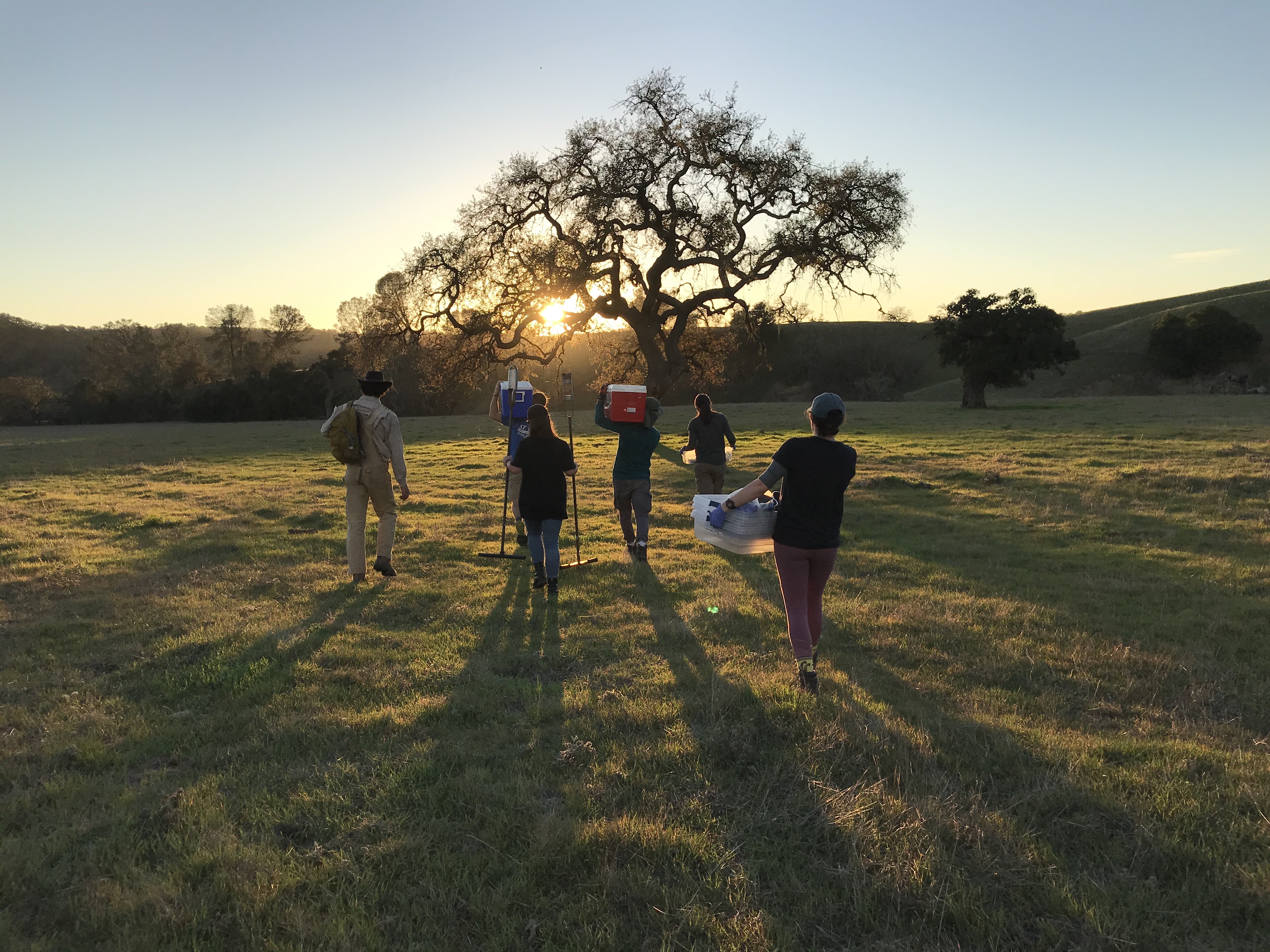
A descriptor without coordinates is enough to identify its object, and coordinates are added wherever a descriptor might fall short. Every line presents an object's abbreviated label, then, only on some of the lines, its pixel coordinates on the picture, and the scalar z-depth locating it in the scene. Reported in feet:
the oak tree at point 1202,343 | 201.05
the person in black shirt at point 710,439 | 33.45
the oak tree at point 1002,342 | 134.21
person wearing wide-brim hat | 27.45
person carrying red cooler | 29.63
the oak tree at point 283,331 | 257.96
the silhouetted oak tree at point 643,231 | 83.82
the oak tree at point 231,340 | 259.19
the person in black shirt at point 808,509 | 17.02
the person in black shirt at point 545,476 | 26.20
